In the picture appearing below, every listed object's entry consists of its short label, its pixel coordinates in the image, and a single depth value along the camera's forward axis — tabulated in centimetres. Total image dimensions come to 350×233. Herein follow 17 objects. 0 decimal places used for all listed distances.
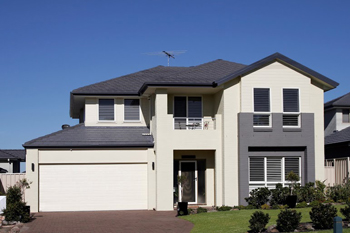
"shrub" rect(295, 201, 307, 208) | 2340
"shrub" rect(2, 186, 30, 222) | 2047
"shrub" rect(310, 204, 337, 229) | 1545
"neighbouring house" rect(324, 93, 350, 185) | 2759
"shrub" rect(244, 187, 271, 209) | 2433
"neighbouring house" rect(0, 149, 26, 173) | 4234
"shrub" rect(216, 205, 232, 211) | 2361
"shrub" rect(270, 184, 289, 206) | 2433
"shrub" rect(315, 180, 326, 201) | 2436
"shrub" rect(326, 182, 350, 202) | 2467
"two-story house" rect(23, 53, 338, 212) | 2512
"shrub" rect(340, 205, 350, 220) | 1602
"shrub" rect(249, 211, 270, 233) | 1543
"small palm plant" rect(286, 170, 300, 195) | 2412
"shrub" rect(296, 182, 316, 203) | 2432
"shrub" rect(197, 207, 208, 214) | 2284
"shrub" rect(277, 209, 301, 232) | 1540
